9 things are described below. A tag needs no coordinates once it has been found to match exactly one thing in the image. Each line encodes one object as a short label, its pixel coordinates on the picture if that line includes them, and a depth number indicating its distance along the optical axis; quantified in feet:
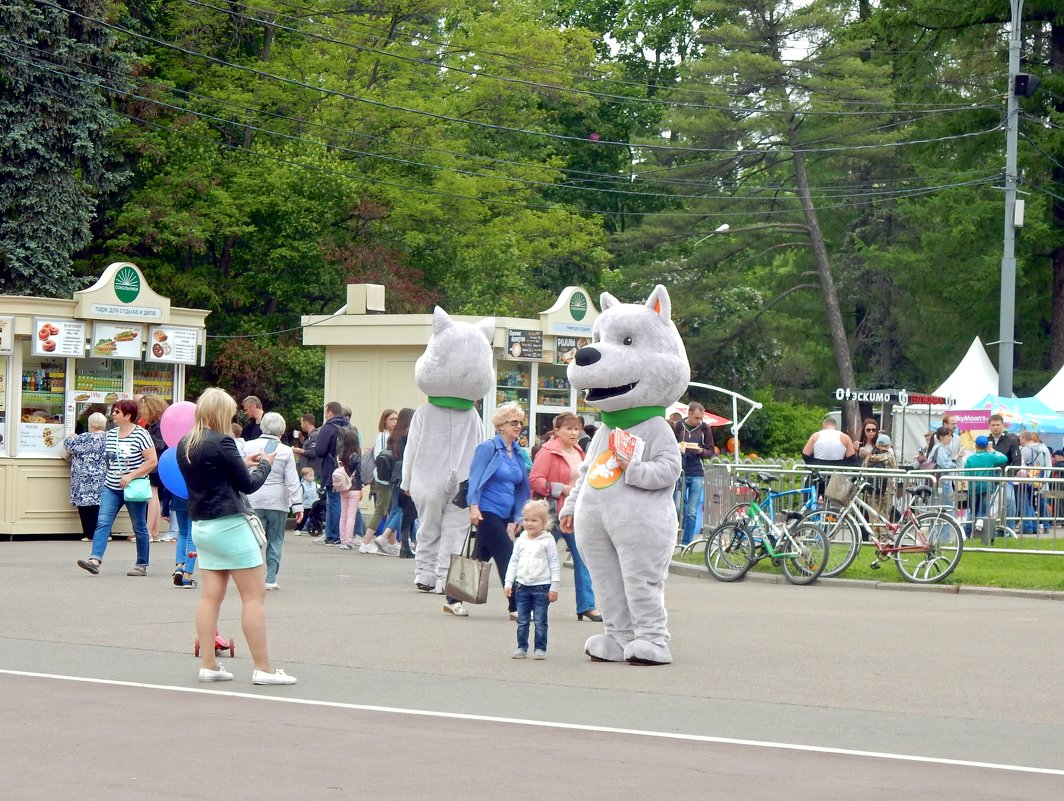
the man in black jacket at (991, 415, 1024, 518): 82.79
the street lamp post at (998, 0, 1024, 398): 104.47
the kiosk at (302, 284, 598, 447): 88.28
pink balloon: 49.14
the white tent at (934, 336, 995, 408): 118.73
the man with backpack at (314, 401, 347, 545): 74.90
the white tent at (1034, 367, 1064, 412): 109.19
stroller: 82.89
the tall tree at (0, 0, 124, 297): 115.34
